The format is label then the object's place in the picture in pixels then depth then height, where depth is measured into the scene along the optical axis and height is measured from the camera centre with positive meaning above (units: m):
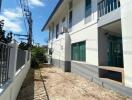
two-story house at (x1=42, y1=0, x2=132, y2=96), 3.55 +0.88
